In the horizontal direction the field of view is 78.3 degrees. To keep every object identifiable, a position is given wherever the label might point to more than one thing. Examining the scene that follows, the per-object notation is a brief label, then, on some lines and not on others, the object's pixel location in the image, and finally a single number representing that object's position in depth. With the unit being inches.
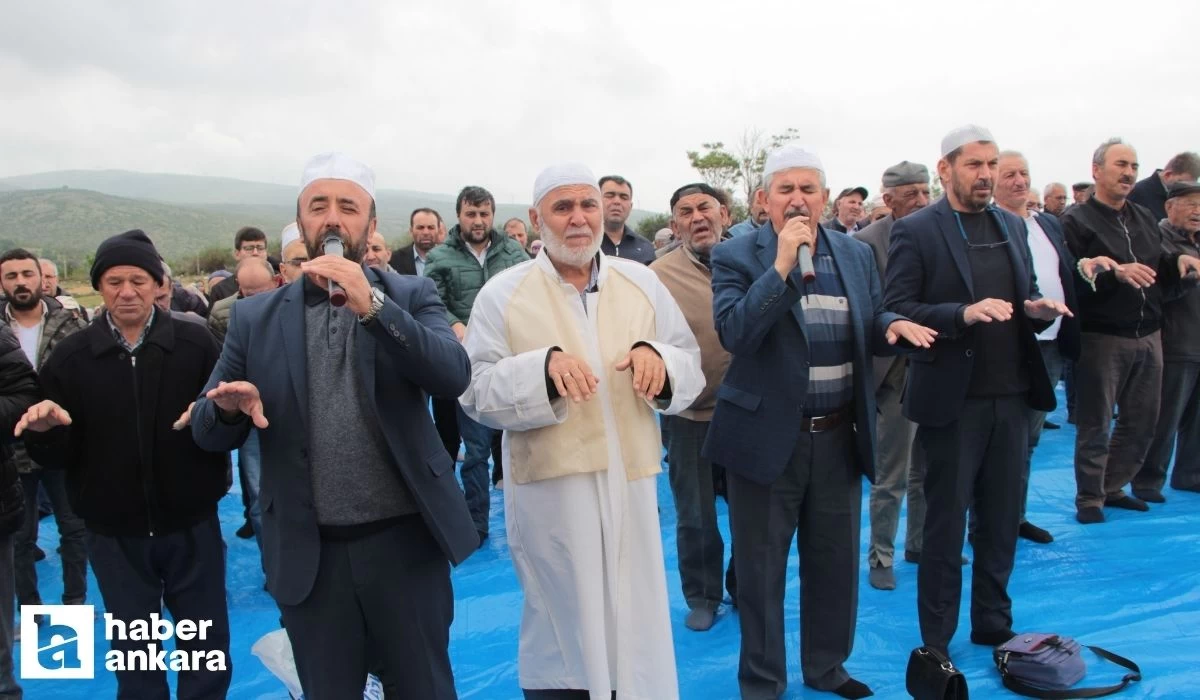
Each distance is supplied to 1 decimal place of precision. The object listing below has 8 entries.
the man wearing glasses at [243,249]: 221.1
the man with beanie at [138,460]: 109.6
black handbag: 107.0
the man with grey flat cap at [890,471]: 159.2
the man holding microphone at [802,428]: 113.0
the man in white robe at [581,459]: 97.5
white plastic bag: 113.5
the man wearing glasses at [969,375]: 127.5
